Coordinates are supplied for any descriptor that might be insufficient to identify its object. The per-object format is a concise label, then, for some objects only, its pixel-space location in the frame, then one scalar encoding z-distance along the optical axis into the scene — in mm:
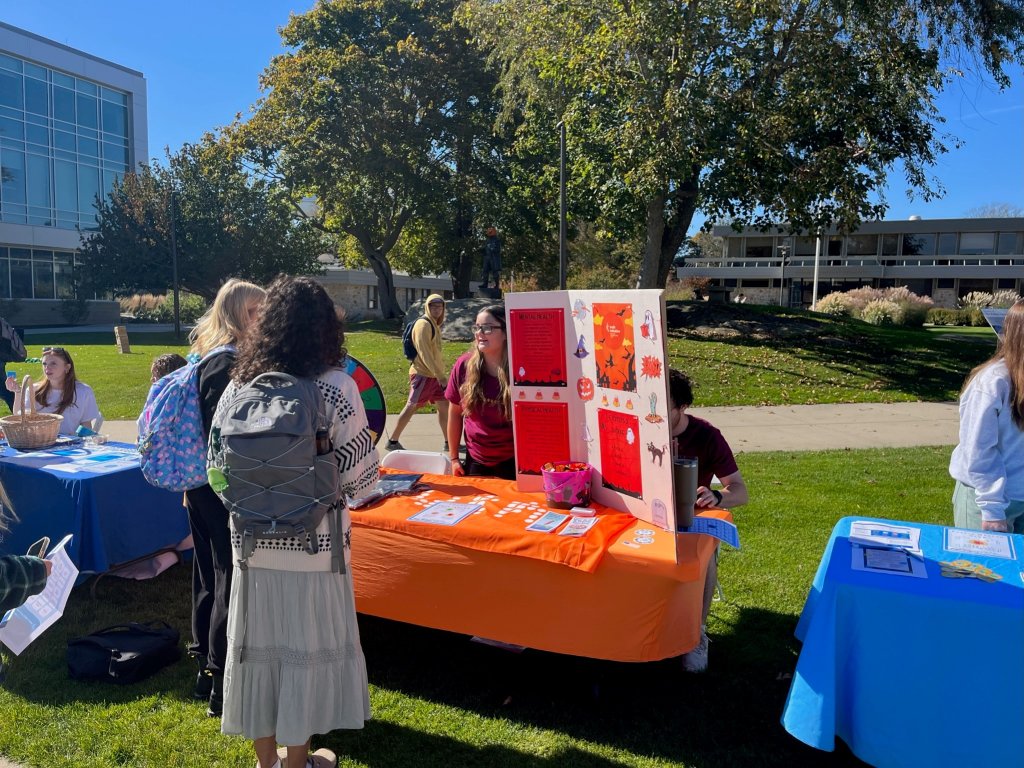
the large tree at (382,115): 25141
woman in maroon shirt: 4480
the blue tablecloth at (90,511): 4344
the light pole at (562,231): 10297
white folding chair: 4484
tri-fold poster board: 3014
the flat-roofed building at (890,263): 48938
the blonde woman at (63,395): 5684
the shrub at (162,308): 41688
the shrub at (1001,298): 32478
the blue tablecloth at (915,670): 2492
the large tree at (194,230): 31906
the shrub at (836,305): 30133
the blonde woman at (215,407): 3184
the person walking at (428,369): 8727
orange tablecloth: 3020
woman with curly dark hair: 2629
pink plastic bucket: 3580
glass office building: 38031
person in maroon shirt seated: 3689
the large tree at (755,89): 14234
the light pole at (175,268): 26750
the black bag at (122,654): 3650
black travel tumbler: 3146
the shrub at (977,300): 36044
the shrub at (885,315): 25375
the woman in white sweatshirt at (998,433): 3207
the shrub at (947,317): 33406
